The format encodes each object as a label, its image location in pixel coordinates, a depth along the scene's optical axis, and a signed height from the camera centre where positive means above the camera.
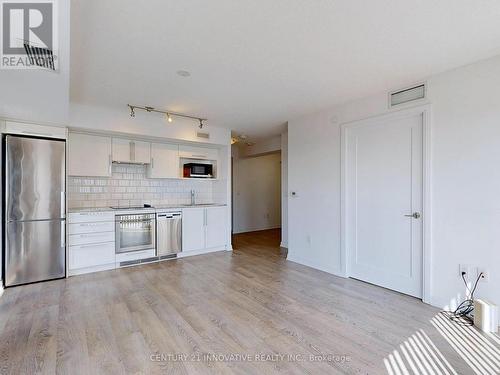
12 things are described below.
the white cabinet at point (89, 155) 4.00 +0.53
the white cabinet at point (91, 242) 3.78 -0.81
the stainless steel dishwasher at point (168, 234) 4.55 -0.81
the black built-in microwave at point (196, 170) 5.20 +0.37
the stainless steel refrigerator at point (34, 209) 3.29 -0.28
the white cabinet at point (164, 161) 4.76 +0.51
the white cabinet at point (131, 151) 4.38 +0.65
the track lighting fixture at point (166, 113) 3.96 +1.24
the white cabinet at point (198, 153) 5.14 +0.74
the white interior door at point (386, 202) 3.06 -0.18
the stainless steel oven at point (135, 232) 4.16 -0.73
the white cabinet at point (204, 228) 4.86 -0.78
